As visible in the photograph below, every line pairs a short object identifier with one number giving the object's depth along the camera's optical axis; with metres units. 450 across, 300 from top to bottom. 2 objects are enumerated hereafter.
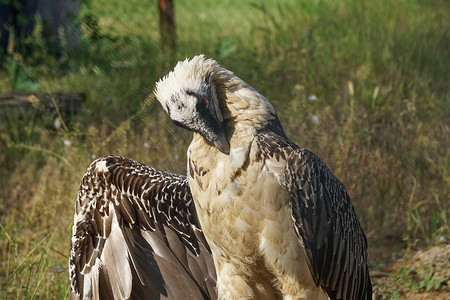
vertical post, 16.87
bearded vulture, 7.03
